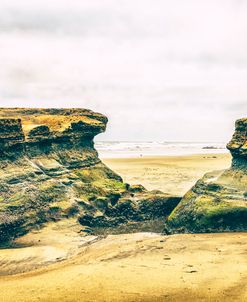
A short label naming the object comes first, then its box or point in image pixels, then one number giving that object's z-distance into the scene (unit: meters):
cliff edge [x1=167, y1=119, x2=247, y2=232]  14.57
